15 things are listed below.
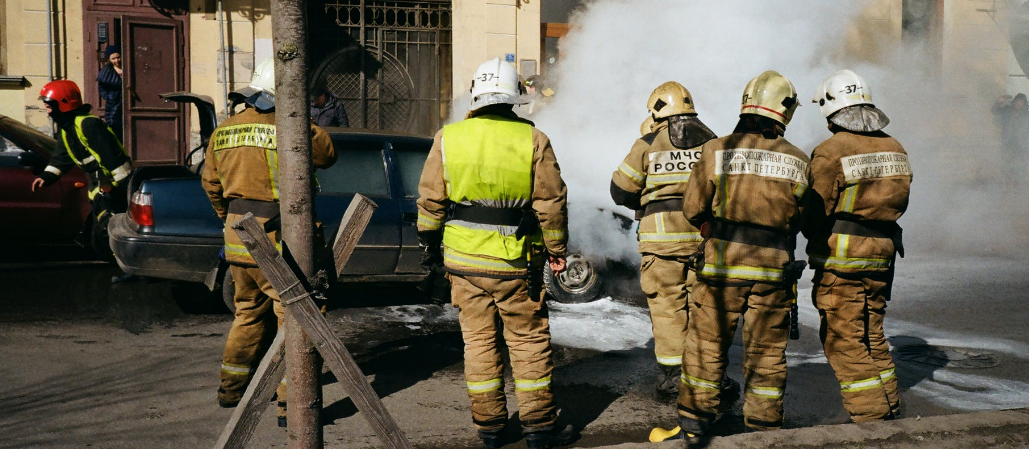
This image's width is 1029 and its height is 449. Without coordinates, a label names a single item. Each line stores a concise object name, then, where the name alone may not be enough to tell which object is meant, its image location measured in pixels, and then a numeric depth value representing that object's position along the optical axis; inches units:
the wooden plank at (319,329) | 113.6
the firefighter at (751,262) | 165.9
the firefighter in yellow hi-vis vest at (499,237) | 172.4
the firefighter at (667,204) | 205.6
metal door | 550.0
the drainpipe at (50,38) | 503.8
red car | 339.9
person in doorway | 506.6
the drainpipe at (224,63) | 529.0
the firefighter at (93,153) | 293.9
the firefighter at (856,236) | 178.7
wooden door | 515.2
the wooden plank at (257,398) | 126.8
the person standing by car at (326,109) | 389.8
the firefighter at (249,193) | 189.2
